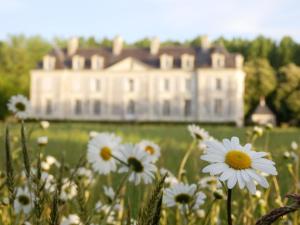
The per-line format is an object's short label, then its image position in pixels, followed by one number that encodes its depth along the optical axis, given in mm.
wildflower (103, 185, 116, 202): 1587
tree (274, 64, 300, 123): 39250
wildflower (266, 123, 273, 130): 2301
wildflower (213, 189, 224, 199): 1230
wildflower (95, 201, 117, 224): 1502
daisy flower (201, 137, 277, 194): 708
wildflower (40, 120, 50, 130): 2002
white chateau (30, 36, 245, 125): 37938
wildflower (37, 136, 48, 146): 1602
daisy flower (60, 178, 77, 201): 1468
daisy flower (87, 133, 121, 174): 1483
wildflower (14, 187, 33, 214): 1494
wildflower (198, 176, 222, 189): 1722
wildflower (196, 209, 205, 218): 1713
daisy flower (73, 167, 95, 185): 1819
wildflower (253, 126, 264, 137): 1886
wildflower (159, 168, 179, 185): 1631
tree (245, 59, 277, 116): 41281
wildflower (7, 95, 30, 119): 2197
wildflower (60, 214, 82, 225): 1280
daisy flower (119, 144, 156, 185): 1205
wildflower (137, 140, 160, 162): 1617
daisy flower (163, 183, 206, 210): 1224
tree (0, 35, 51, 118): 42472
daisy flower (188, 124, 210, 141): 1803
